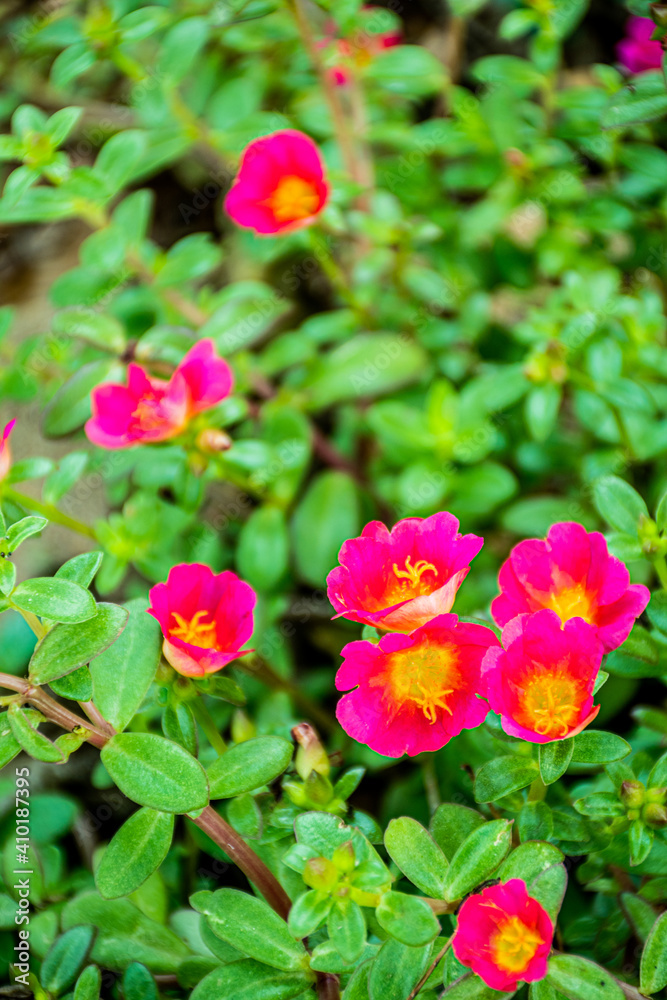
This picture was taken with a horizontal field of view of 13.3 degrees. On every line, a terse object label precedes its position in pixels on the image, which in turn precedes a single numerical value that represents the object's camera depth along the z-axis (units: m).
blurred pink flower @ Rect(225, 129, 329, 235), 0.62
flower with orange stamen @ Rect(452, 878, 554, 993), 0.50
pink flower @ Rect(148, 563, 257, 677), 0.53
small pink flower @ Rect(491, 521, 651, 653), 0.52
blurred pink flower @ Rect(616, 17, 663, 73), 0.66
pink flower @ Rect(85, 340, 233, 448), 0.59
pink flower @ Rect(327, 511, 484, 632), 0.52
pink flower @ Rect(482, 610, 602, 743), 0.51
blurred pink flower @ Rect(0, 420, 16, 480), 0.57
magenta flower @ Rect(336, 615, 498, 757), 0.52
